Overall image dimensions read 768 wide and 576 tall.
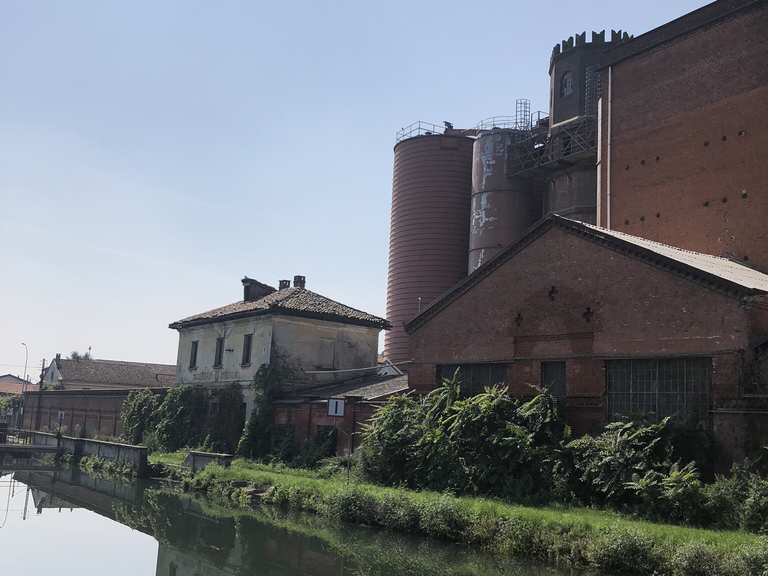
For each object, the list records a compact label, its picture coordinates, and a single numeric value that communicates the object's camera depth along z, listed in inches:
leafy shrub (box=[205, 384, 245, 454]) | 1133.7
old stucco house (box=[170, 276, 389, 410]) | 1144.8
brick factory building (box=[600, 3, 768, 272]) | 852.0
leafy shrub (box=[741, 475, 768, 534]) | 512.7
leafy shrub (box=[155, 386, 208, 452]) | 1210.0
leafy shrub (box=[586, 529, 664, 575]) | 497.4
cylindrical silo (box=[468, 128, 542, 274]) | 1358.3
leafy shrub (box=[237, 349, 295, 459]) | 1057.5
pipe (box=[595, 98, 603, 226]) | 1040.2
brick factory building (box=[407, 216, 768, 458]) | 617.3
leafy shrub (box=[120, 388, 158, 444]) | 1328.7
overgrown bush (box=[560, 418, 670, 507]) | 609.9
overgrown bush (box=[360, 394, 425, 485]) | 787.4
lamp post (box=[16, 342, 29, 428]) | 1967.8
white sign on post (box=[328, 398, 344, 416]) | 850.1
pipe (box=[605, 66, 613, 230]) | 1015.6
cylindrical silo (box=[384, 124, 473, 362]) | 1462.8
